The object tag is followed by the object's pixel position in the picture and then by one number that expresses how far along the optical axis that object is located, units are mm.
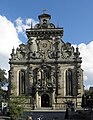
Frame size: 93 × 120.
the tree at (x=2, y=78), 29414
